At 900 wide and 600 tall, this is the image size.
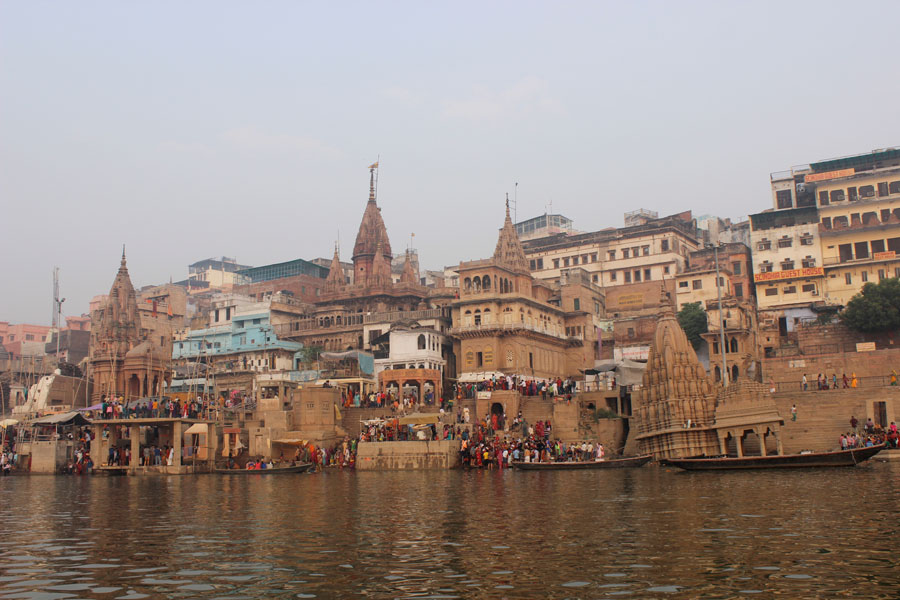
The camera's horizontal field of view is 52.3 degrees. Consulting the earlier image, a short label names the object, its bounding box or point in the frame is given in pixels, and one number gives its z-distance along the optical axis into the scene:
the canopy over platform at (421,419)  40.19
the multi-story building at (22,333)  100.69
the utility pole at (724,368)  41.72
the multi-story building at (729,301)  48.94
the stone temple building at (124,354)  62.38
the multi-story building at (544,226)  82.62
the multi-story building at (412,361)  51.88
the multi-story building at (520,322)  54.25
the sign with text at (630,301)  64.25
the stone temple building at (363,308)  63.31
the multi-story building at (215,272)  119.87
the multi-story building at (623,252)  66.56
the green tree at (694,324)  54.53
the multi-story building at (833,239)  55.59
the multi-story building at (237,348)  62.62
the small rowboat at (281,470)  36.37
